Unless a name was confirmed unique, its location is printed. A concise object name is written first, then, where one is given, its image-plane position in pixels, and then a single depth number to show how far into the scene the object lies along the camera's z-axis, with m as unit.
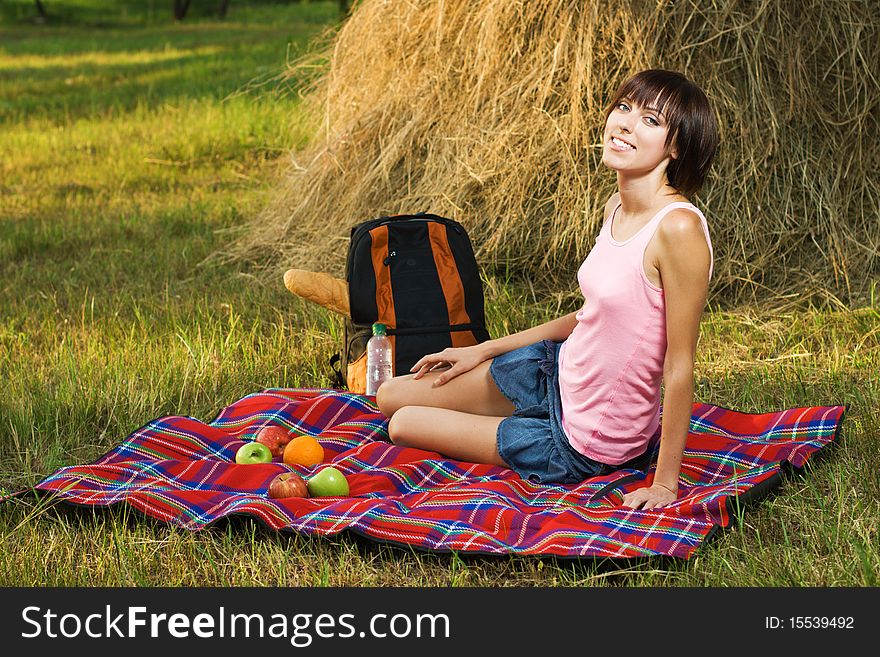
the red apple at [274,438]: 3.68
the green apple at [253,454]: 3.52
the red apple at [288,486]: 3.18
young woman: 2.96
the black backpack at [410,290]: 4.32
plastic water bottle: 4.22
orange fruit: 3.54
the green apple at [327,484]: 3.24
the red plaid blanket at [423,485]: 2.84
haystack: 5.22
